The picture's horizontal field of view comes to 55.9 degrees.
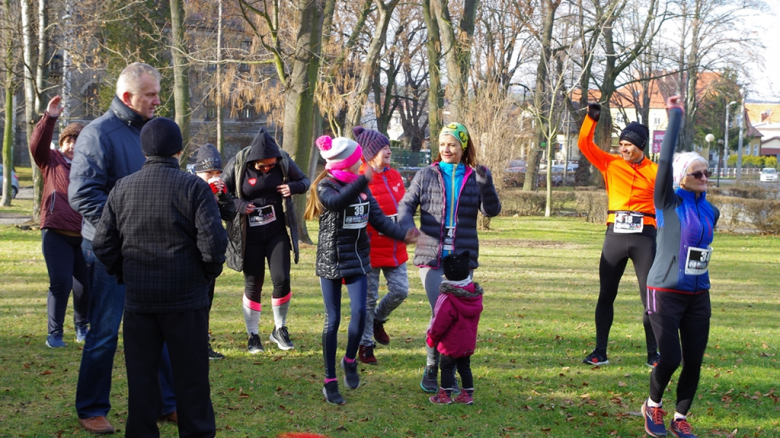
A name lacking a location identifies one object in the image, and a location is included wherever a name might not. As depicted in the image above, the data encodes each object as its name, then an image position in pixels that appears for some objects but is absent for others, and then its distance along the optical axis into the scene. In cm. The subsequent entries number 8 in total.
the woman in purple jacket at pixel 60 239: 678
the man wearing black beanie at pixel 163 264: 393
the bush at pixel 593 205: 2731
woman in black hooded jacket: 658
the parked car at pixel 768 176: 5944
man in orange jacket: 637
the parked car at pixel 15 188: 3194
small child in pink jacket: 525
